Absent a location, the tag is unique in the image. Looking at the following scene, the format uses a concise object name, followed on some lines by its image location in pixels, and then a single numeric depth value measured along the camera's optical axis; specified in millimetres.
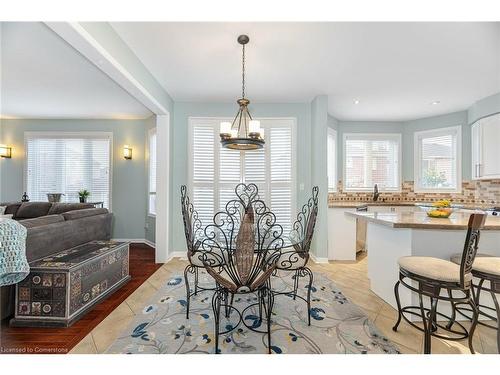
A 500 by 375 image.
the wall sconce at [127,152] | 4937
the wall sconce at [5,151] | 4973
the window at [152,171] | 4719
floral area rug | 1727
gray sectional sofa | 2123
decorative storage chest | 2010
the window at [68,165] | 5102
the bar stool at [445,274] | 1469
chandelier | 2232
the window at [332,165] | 5118
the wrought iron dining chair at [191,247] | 2088
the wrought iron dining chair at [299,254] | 2166
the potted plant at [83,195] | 4711
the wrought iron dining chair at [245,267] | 1577
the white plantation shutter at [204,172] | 4141
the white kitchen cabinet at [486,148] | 3699
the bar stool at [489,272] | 1558
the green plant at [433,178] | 4855
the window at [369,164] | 5230
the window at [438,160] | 4680
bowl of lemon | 2268
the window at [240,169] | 4145
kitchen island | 1961
